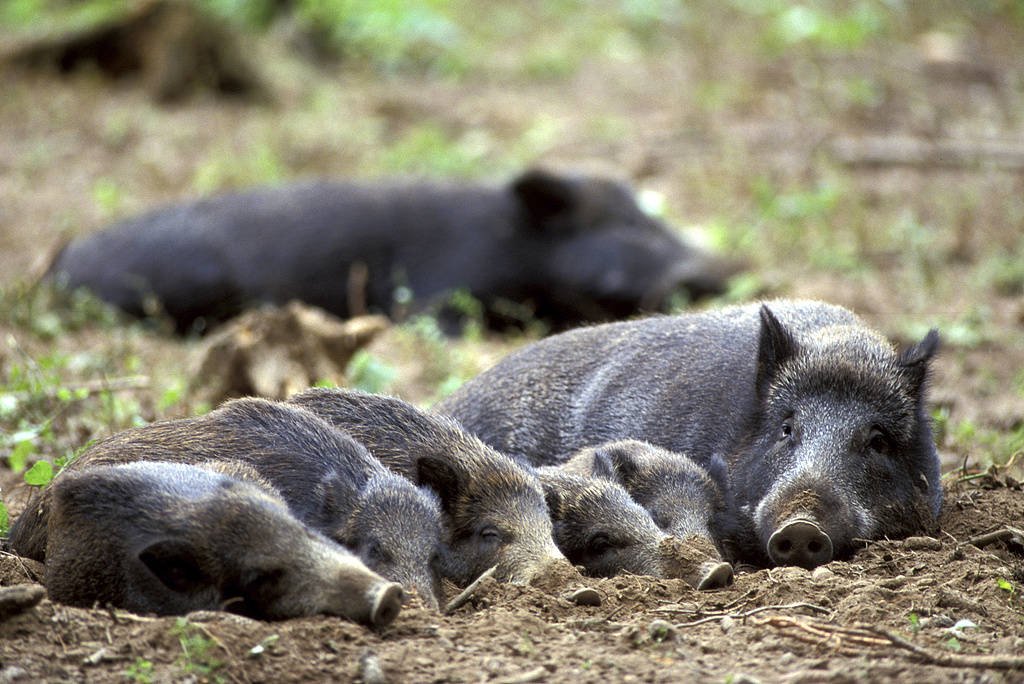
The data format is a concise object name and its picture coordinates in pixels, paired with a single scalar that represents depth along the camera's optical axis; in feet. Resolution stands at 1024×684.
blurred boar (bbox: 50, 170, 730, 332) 62.49
